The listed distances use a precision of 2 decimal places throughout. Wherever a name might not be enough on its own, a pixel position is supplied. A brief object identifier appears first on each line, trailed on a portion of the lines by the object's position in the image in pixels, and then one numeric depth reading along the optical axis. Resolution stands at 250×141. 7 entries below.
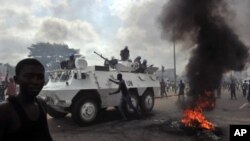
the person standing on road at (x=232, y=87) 22.84
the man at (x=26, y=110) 2.25
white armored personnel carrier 10.20
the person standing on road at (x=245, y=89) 25.11
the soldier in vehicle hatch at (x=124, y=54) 13.94
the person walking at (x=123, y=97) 11.30
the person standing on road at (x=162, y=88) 26.20
